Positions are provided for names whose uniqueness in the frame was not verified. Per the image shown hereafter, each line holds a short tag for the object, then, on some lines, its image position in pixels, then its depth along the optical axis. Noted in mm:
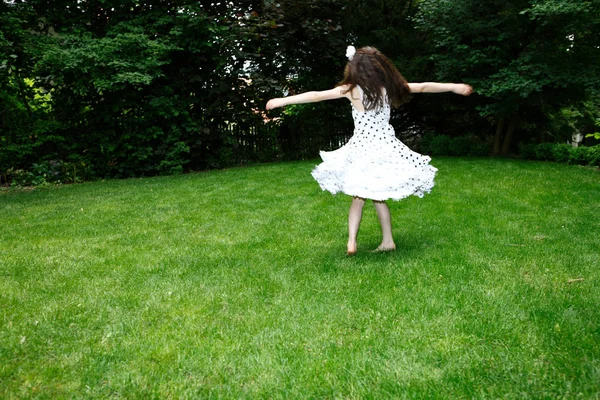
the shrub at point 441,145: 13727
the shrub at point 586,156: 10336
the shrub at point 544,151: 11820
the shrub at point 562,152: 11281
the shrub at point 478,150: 13266
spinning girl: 3857
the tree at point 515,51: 10406
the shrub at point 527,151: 12272
